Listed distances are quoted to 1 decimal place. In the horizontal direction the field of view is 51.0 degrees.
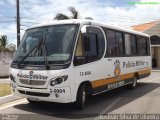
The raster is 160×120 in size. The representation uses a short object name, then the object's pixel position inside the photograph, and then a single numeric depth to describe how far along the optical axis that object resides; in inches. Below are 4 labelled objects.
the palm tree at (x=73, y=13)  760.9
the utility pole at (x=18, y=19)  543.1
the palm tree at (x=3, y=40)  1117.0
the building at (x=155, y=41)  778.9
